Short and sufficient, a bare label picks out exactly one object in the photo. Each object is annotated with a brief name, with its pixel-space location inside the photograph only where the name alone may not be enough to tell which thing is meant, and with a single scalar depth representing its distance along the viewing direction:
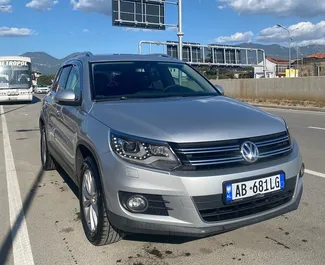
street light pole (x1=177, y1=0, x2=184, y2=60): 25.48
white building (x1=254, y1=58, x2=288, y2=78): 79.42
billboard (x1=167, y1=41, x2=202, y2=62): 56.69
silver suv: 2.86
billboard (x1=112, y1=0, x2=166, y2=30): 26.00
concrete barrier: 20.50
